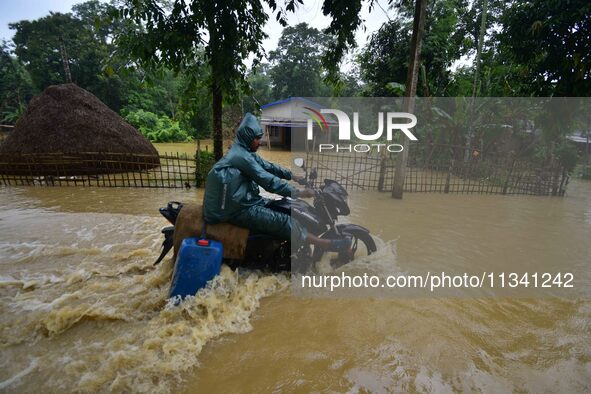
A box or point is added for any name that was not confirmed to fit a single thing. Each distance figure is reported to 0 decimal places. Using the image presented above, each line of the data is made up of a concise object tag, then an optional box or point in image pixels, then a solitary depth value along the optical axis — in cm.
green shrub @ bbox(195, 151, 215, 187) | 869
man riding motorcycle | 285
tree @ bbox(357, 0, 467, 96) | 1305
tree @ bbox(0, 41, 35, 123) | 2289
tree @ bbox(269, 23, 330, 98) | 2909
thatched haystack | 973
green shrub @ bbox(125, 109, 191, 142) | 2248
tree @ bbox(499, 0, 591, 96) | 786
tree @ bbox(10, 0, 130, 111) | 2147
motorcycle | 326
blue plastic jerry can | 268
